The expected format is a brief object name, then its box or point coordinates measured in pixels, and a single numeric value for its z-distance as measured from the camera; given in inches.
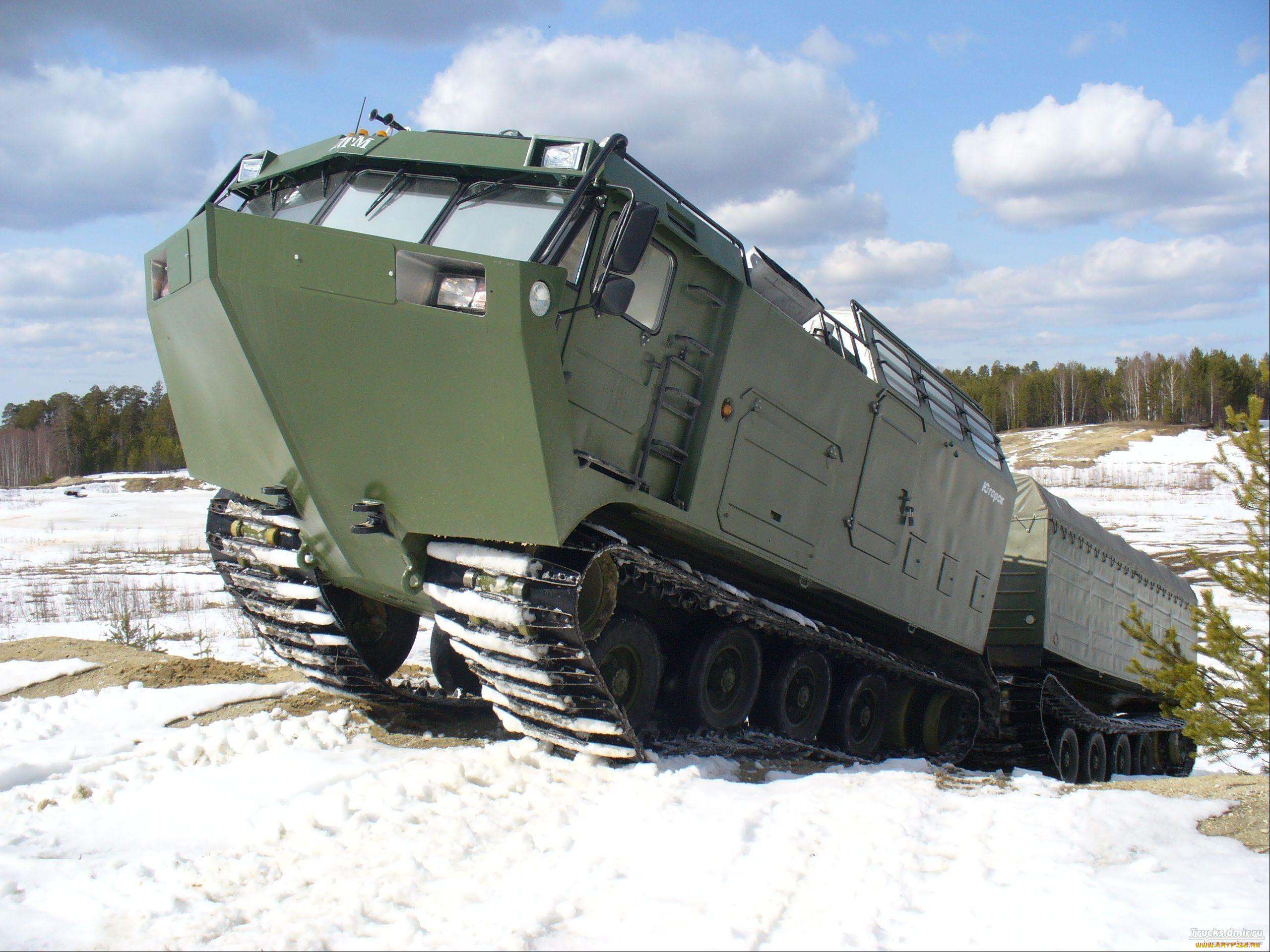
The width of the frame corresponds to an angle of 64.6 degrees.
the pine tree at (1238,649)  190.9
